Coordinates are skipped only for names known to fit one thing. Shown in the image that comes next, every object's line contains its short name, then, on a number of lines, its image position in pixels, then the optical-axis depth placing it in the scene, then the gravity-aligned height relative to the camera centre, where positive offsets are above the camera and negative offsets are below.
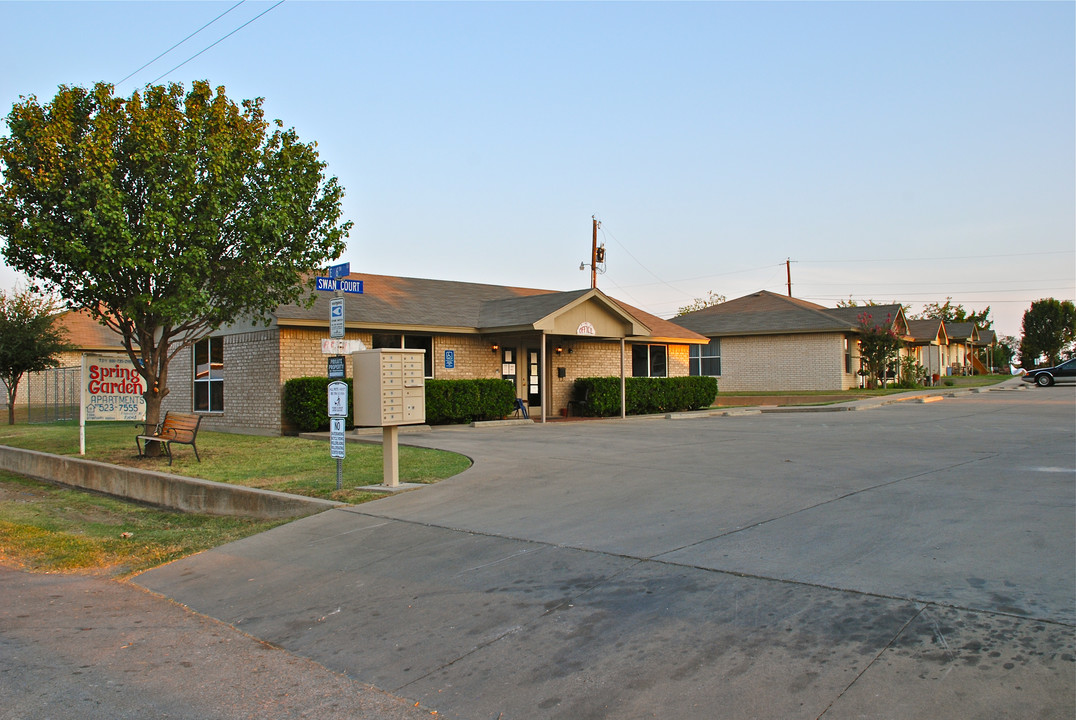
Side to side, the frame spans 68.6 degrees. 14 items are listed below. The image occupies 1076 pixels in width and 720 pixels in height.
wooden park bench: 13.99 -0.87
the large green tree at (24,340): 24.98 +1.48
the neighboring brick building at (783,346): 36.28 +1.49
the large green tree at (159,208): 12.75 +3.01
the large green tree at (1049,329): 80.25 +4.59
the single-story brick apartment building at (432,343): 19.52 +1.09
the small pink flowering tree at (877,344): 36.19 +1.44
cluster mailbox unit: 9.95 -0.14
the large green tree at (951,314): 83.19 +6.47
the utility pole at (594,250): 41.75 +6.84
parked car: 40.38 -0.06
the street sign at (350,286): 9.77 +1.20
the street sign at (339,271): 9.80 +1.38
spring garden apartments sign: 15.29 -0.13
